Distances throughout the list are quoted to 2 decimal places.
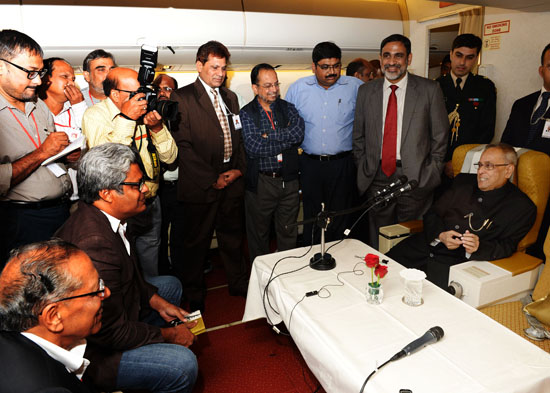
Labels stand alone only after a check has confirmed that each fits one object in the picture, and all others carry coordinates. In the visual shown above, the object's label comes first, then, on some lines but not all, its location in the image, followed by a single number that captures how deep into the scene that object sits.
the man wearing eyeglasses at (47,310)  1.06
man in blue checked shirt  3.31
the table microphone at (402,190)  2.13
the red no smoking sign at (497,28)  3.97
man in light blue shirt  3.57
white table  1.39
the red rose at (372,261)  1.92
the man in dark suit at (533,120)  3.20
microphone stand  2.19
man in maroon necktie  3.28
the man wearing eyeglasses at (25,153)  2.36
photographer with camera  2.64
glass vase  1.88
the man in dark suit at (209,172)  3.14
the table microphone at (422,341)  1.49
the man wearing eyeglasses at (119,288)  1.77
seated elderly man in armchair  2.52
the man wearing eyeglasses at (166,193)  3.48
